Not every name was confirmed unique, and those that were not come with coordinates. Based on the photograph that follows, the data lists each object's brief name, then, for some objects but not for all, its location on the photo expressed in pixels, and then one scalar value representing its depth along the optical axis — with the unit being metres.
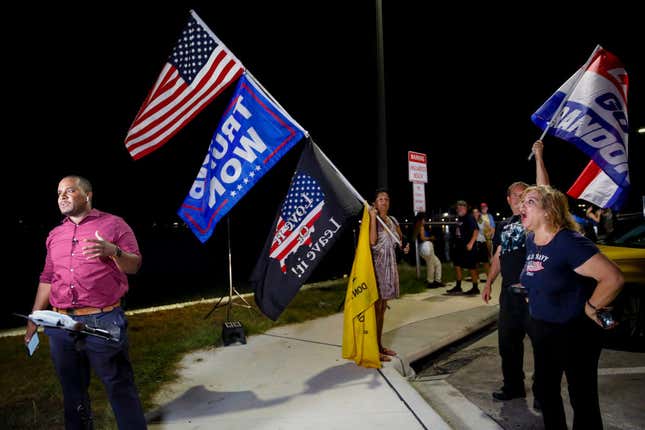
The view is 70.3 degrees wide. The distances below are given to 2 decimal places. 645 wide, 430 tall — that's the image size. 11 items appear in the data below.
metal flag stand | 5.80
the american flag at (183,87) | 4.56
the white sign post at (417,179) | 10.34
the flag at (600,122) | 4.72
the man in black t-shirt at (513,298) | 3.96
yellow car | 5.49
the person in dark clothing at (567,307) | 2.72
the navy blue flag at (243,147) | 4.45
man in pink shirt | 3.01
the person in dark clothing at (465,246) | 9.26
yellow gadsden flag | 4.70
